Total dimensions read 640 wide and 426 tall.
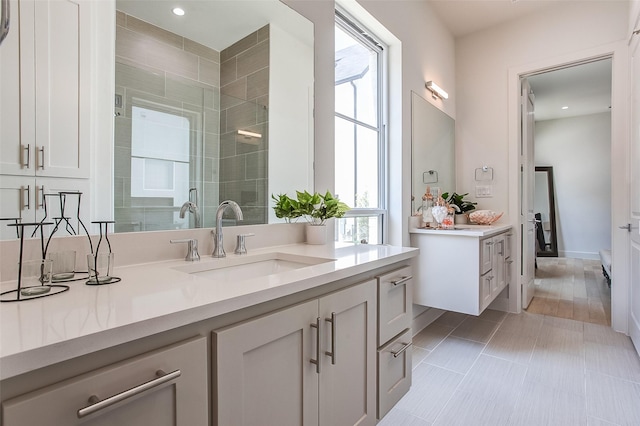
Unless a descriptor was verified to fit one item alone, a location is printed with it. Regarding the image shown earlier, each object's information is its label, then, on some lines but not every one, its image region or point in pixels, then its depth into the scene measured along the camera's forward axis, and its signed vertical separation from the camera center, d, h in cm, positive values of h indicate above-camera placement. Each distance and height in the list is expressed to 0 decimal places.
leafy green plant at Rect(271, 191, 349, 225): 161 +3
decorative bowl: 302 -4
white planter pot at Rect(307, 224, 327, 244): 163 -11
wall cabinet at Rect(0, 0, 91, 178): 85 +36
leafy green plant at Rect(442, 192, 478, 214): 321 +10
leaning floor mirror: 621 -8
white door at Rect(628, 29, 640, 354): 218 +4
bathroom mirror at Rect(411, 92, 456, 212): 274 +60
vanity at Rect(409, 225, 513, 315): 232 -43
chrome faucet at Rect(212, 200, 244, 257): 125 -6
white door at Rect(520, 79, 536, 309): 325 +19
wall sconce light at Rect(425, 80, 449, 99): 290 +115
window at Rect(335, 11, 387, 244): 223 +62
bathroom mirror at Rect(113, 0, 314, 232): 112 +44
